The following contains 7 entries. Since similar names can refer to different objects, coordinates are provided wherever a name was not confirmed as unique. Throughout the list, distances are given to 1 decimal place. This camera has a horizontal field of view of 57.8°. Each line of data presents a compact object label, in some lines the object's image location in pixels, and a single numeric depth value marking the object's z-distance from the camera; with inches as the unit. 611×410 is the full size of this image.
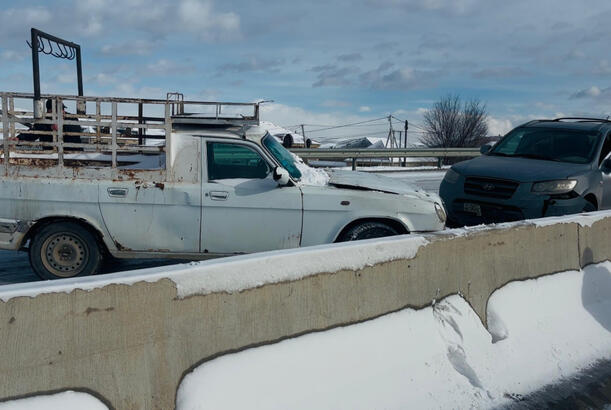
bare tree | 2072.6
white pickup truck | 225.5
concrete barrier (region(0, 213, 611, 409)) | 101.6
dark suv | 297.6
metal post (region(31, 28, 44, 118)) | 234.7
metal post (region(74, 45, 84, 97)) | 328.2
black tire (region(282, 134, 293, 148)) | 313.2
